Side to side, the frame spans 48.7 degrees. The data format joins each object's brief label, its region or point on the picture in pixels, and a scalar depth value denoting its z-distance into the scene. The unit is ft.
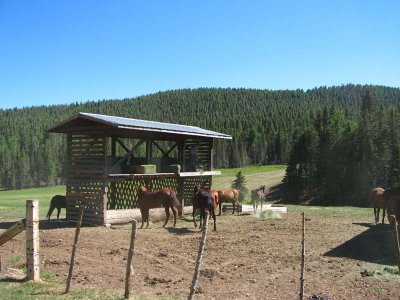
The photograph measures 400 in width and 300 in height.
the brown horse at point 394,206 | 52.54
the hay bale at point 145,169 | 68.23
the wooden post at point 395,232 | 23.40
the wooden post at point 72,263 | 29.09
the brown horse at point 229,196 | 75.20
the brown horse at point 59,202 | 69.17
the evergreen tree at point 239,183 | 137.51
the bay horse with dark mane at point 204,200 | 58.65
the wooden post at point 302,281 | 25.66
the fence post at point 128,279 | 27.61
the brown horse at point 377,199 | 62.81
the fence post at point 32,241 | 31.83
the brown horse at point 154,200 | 61.46
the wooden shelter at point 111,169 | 64.03
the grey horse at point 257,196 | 81.20
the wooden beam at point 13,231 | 33.30
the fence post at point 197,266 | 23.80
